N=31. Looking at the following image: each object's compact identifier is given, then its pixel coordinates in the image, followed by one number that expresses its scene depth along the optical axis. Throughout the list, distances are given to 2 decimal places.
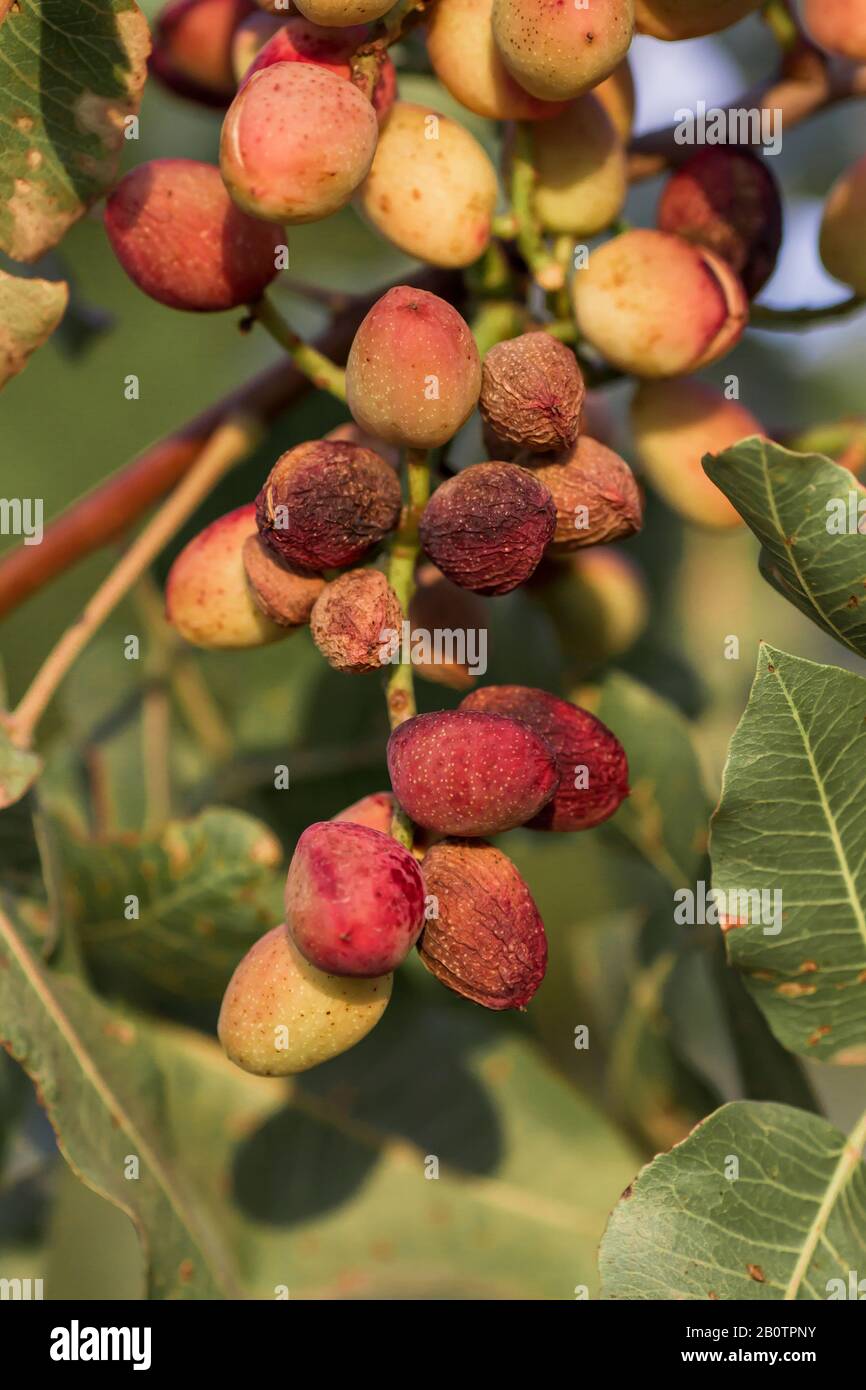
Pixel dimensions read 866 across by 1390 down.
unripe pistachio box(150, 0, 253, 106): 0.50
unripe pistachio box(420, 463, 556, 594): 0.42
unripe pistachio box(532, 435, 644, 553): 0.44
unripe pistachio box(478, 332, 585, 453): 0.43
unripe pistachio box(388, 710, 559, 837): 0.41
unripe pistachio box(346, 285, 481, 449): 0.42
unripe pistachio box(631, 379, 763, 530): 0.48
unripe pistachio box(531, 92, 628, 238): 0.46
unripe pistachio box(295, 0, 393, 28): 0.42
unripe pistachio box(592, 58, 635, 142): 0.47
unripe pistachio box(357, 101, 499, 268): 0.45
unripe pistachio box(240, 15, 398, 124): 0.44
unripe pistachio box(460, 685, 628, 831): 0.43
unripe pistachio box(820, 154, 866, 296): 0.48
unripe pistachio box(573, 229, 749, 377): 0.45
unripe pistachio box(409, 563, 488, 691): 0.45
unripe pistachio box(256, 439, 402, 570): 0.43
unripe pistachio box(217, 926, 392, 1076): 0.42
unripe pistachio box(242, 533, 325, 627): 0.44
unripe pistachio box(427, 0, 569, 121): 0.45
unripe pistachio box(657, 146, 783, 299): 0.47
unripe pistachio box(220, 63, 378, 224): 0.42
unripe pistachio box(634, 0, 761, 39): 0.45
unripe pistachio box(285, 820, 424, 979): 0.41
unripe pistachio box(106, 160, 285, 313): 0.45
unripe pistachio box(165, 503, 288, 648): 0.45
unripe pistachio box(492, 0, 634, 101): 0.43
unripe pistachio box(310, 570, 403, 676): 0.42
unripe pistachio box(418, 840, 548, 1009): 0.42
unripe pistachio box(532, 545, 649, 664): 0.52
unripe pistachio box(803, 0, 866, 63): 0.48
